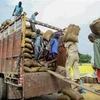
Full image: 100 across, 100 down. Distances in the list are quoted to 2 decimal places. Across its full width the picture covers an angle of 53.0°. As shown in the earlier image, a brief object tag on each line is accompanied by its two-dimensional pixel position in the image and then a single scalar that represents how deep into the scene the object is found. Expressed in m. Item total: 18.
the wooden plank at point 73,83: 1.96
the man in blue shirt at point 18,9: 3.79
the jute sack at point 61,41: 3.04
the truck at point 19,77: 2.40
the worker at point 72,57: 2.79
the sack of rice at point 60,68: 2.88
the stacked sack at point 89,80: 6.81
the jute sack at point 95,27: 1.91
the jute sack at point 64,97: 2.70
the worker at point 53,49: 2.91
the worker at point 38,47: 2.70
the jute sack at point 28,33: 2.74
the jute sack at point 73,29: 2.75
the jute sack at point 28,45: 2.65
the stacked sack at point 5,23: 3.58
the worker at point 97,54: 1.79
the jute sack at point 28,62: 2.55
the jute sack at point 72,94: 2.65
